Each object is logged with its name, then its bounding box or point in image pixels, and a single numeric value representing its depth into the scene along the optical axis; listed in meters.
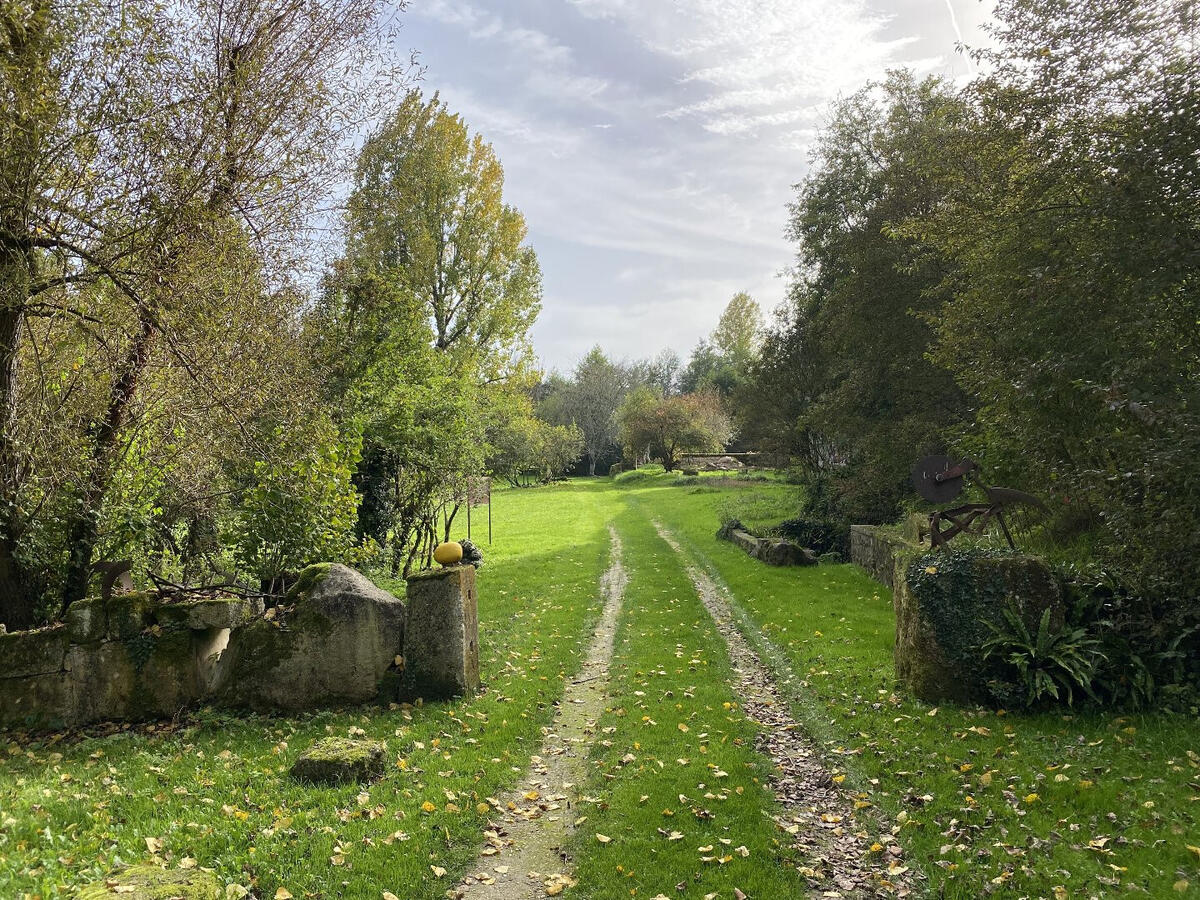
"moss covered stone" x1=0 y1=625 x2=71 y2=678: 7.70
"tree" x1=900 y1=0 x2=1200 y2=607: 6.86
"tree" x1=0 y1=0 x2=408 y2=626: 7.42
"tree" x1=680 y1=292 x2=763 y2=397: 83.38
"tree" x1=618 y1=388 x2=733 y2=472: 61.12
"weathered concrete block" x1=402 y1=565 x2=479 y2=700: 8.40
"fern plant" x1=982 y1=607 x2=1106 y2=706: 6.95
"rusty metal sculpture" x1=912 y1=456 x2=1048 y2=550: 8.88
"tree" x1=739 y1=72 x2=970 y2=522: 16.94
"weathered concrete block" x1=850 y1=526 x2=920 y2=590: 14.81
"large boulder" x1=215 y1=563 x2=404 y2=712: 8.08
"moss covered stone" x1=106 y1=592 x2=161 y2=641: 8.02
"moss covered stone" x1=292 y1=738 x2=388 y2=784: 6.01
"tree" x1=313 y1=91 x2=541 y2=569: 15.54
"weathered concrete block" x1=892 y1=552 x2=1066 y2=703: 7.48
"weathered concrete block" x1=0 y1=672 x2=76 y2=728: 7.66
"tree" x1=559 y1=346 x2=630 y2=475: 76.94
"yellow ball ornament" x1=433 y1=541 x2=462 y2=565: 8.80
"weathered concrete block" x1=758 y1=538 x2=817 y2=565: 18.14
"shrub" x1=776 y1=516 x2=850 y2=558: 19.88
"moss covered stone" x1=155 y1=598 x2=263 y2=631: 8.19
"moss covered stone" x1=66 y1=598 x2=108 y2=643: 7.87
